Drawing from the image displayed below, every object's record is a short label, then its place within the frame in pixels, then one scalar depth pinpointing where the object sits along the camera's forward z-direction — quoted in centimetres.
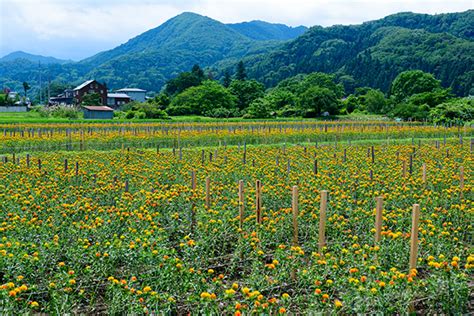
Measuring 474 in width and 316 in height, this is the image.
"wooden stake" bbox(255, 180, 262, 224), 821
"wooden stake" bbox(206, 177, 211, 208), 929
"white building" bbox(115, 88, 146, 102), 12606
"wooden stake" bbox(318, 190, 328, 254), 738
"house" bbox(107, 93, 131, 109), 10069
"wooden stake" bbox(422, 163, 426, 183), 1119
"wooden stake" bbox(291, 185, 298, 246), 791
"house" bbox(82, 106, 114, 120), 5875
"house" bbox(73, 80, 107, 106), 9175
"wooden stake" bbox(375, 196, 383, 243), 716
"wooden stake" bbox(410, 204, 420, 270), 646
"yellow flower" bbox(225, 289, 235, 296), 486
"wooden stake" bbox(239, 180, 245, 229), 814
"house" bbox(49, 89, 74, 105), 10258
